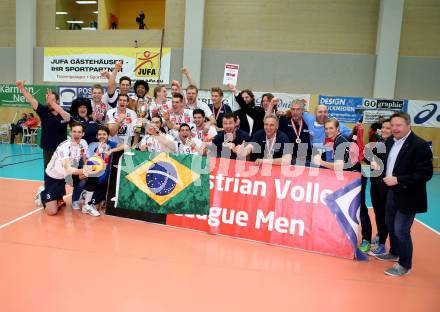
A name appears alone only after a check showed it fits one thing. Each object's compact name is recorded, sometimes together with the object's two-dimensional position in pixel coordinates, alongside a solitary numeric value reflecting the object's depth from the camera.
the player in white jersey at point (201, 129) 5.82
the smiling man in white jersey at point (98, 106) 6.38
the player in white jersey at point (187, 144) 5.72
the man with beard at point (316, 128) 5.79
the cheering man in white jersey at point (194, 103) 6.34
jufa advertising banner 14.77
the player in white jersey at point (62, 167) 5.62
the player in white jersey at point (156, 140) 5.85
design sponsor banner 13.36
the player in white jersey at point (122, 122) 6.04
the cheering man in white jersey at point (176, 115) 6.08
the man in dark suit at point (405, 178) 3.81
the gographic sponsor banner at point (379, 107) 13.09
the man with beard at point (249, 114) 6.23
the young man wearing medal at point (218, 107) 6.39
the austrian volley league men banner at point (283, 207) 4.58
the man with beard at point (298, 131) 5.71
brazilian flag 5.34
